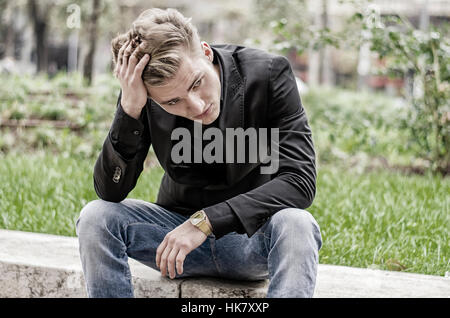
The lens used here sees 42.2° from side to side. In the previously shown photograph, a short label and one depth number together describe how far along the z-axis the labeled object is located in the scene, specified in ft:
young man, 6.89
